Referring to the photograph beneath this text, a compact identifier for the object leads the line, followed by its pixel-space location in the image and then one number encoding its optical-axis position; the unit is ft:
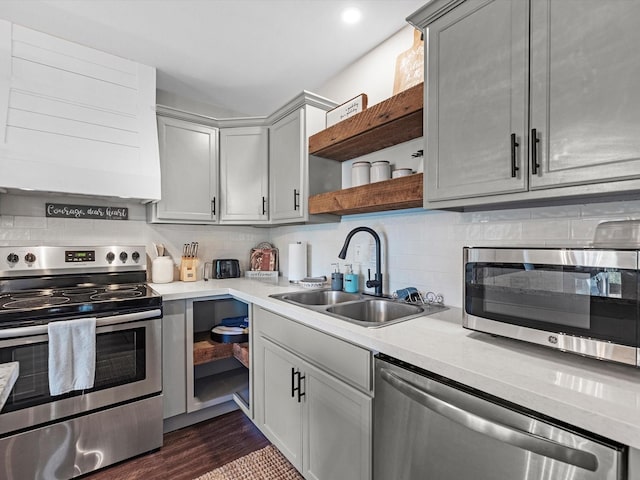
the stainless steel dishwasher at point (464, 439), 2.22
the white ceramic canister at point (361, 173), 6.13
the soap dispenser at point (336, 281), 6.85
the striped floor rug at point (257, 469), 5.47
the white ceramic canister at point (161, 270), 7.97
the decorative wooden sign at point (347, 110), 6.18
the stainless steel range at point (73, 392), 4.96
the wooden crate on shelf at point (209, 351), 7.14
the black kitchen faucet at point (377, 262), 6.06
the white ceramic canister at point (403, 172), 5.40
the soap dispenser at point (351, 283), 6.61
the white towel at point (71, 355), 5.08
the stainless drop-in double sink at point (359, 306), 5.09
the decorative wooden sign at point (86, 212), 7.02
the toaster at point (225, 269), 8.86
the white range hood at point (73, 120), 5.78
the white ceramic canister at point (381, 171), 5.85
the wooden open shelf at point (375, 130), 4.89
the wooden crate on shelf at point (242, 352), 7.03
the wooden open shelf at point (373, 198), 4.88
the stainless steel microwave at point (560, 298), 2.47
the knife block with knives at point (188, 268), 8.34
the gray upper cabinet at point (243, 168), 7.16
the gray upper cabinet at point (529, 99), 2.84
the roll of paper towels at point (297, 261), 8.09
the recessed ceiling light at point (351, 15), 5.61
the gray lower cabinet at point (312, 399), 3.95
